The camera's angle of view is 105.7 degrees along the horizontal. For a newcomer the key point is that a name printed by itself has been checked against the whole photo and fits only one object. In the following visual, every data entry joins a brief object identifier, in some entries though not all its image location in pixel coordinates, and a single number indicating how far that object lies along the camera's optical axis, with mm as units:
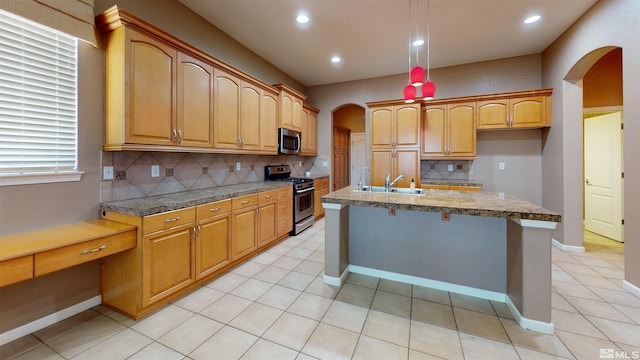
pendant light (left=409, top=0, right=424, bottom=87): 2238
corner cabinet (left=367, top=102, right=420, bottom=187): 4277
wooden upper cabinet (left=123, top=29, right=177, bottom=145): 2016
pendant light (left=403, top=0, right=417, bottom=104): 2381
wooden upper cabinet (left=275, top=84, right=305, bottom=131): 4094
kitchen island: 1777
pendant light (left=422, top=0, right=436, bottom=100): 2297
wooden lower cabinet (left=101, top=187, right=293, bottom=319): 1918
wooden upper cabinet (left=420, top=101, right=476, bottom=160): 4137
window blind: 1661
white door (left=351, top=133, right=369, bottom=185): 7074
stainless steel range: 4129
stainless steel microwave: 4094
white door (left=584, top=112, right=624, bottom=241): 3781
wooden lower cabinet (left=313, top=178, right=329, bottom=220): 4934
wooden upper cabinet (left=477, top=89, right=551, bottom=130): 3771
